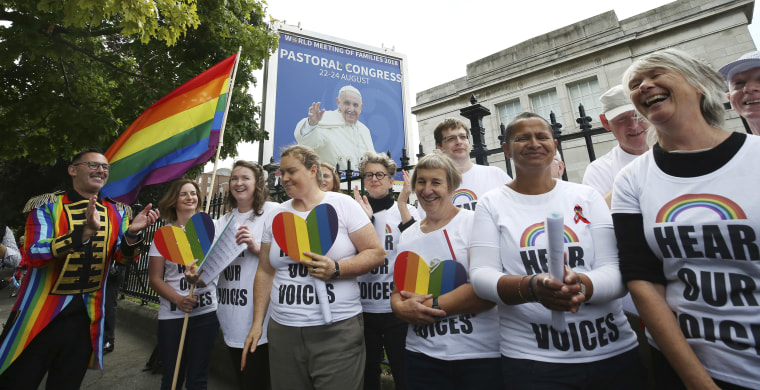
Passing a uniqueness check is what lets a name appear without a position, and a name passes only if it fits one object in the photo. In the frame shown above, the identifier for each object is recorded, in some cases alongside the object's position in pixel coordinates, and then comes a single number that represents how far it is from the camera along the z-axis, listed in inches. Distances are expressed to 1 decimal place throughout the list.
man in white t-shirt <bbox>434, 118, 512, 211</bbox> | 98.8
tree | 192.1
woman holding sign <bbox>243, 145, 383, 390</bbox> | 75.3
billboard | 404.2
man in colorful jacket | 93.3
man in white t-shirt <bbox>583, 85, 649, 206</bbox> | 81.7
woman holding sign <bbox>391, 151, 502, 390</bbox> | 63.4
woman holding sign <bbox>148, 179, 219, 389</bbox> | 101.0
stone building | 391.5
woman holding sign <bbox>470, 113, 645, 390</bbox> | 52.3
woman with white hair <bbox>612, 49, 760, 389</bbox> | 42.1
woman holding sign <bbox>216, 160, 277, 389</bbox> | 91.8
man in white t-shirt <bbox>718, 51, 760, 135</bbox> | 68.7
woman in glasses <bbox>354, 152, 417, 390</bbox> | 91.5
